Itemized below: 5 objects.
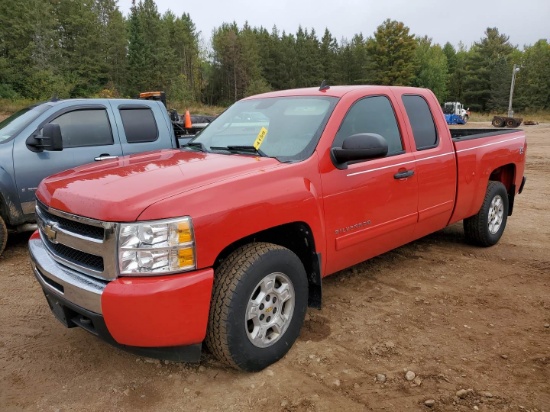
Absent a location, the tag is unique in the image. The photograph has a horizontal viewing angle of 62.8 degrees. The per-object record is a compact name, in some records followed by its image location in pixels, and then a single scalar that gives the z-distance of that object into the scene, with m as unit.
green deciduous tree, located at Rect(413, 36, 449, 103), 83.50
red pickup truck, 2.36
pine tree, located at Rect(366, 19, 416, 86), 71.25
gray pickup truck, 5.01
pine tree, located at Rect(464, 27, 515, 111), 73.50
